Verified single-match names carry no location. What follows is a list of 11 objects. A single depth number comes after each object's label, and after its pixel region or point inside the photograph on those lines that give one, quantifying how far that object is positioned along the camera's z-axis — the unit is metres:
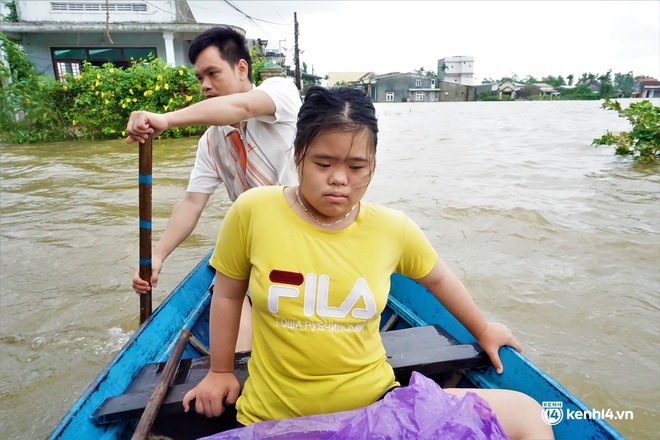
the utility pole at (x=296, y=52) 26.17
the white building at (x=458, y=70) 83.44
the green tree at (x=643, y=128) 8.75
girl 1.22
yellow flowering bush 12.35
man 1.87
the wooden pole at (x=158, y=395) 1.41
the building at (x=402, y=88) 65.38
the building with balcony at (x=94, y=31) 14.27
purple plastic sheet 1.15
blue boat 1.47
